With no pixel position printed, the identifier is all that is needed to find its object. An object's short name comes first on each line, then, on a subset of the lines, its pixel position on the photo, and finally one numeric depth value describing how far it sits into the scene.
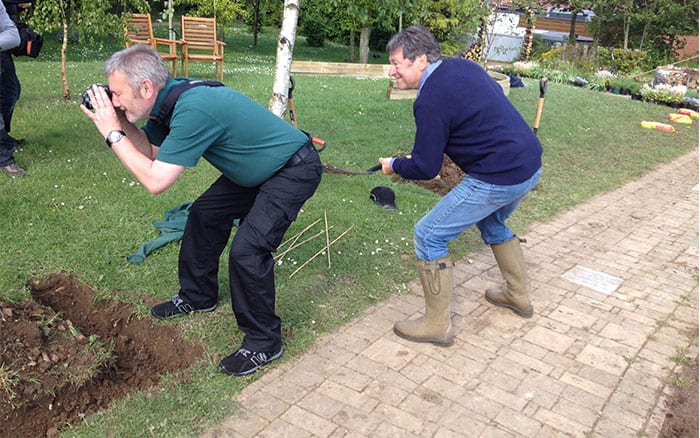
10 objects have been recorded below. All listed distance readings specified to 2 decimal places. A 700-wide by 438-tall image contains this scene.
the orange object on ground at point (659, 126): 12.31
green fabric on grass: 4.67
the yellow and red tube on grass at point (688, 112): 14.32
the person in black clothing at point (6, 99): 5.52
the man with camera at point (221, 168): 3.01
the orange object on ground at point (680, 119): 13.55
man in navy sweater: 3.41
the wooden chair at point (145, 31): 13.12
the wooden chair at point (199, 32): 14.12
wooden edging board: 15.73
